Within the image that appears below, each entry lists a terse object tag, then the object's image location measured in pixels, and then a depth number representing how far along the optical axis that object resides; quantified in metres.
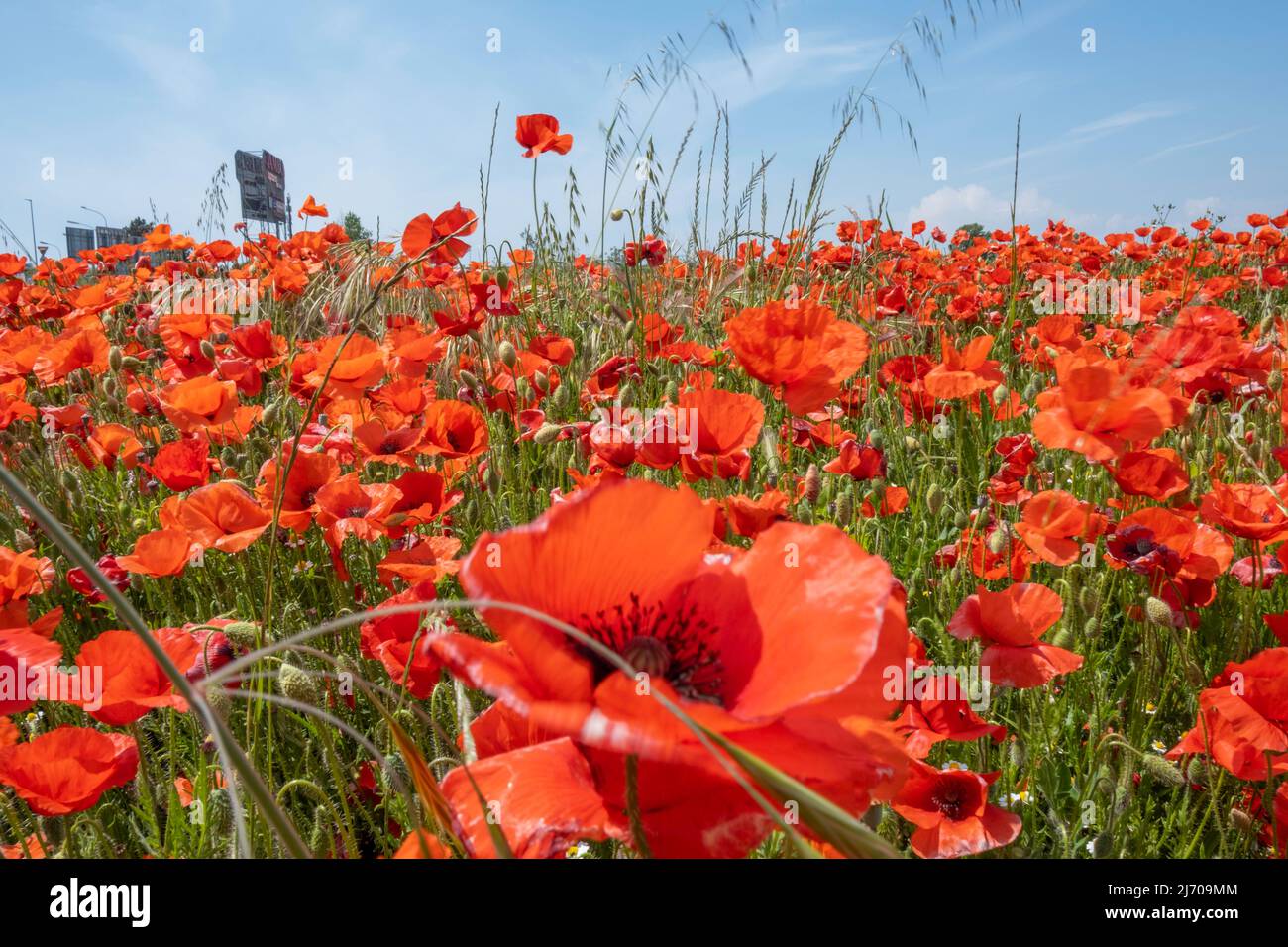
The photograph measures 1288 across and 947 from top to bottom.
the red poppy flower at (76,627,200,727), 0.46
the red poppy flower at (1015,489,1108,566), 0.60
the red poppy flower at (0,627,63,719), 0.36
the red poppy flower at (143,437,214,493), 0.75
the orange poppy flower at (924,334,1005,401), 0.79
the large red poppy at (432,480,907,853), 0.18
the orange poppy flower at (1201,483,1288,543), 0.59
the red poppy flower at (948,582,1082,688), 0.48
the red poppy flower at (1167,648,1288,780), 0.46
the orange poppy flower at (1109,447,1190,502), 0.62
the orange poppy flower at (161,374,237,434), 0.79
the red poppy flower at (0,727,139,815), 0.43
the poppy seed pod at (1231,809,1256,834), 0.49
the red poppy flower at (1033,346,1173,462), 0.54
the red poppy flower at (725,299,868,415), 0.60
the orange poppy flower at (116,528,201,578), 0.60
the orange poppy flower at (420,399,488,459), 0.75
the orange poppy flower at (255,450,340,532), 0.64
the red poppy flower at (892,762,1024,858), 0.43
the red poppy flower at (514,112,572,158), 1.12
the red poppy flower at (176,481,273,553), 0.62
